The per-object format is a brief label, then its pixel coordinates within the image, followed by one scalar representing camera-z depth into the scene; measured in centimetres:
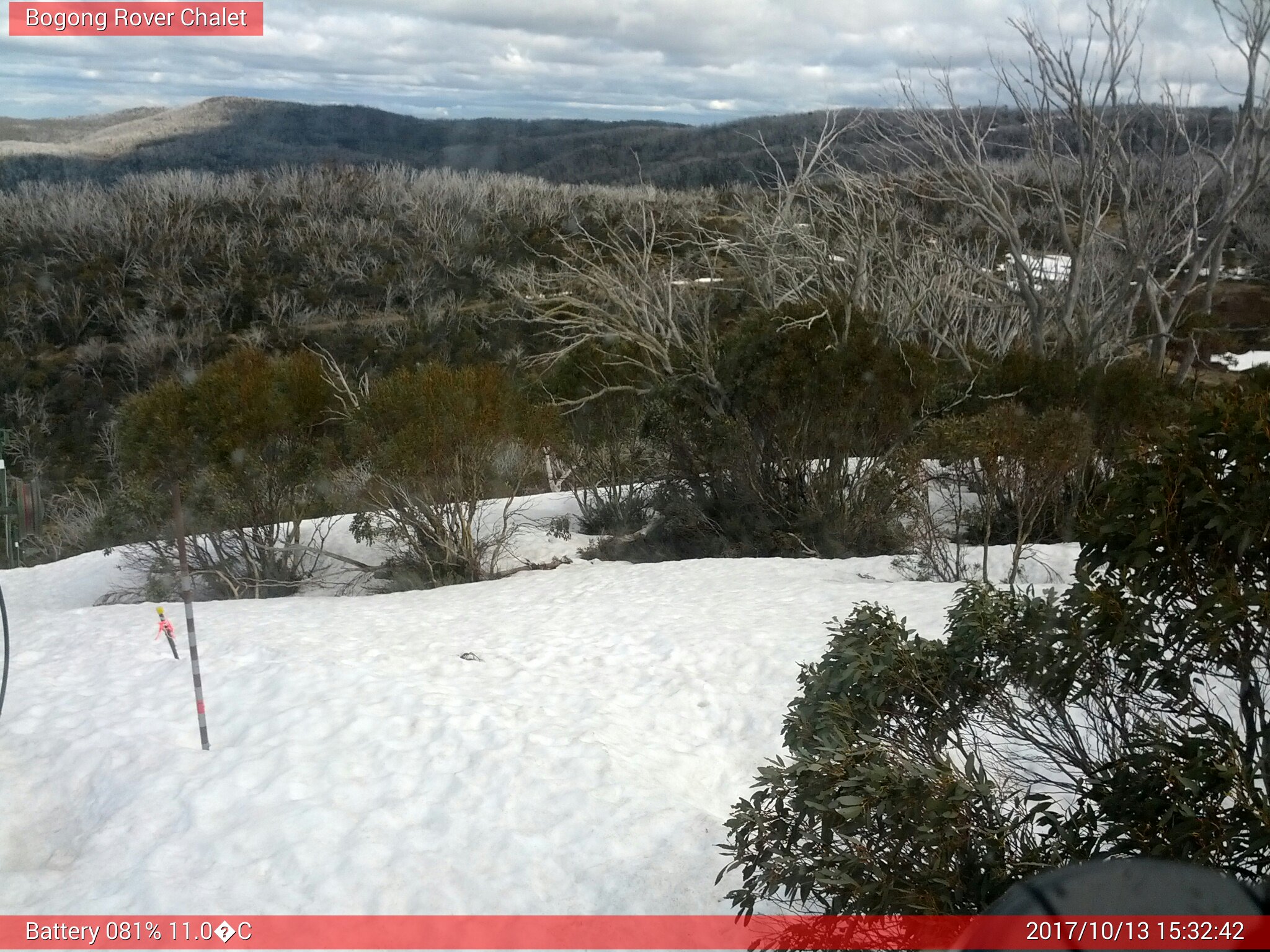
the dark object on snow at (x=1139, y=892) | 121
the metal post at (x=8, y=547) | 1364
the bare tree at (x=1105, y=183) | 1259
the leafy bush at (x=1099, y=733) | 243
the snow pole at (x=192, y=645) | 494
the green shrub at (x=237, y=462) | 1118
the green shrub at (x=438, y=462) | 1078
